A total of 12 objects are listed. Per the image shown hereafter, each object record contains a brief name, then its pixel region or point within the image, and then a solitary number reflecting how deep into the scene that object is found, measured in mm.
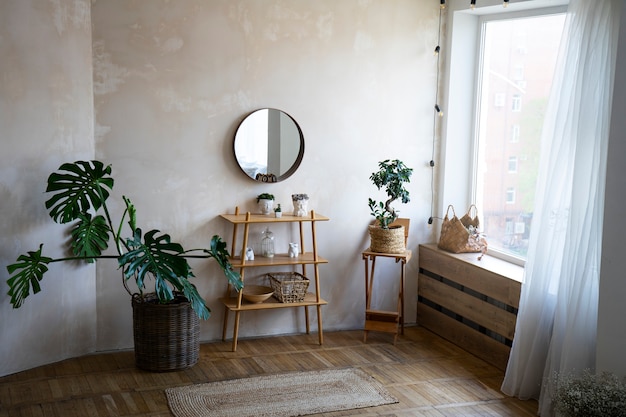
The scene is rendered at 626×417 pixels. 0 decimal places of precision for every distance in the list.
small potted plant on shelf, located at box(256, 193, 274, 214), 4969
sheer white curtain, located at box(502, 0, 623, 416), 3691
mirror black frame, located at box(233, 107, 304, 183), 4906
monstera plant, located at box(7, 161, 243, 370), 4152
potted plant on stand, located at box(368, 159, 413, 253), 4957
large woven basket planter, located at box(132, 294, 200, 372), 4414
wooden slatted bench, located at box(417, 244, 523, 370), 4582
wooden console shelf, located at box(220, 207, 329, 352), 4809
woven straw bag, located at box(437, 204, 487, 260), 5145
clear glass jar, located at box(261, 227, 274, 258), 5047
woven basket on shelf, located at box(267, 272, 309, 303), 4914
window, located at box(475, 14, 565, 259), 4824
